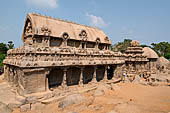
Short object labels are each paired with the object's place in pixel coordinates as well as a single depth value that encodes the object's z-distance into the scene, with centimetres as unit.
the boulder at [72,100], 1024
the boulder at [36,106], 1030
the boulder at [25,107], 973
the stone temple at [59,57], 1123
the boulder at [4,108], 907
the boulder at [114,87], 1600
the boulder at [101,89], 1366
